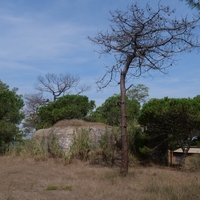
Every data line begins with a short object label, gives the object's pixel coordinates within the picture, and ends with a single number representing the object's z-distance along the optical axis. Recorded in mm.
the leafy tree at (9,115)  19062
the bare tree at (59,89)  36031
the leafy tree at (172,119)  12992
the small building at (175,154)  16797
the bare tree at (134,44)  11516
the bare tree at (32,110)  38469
